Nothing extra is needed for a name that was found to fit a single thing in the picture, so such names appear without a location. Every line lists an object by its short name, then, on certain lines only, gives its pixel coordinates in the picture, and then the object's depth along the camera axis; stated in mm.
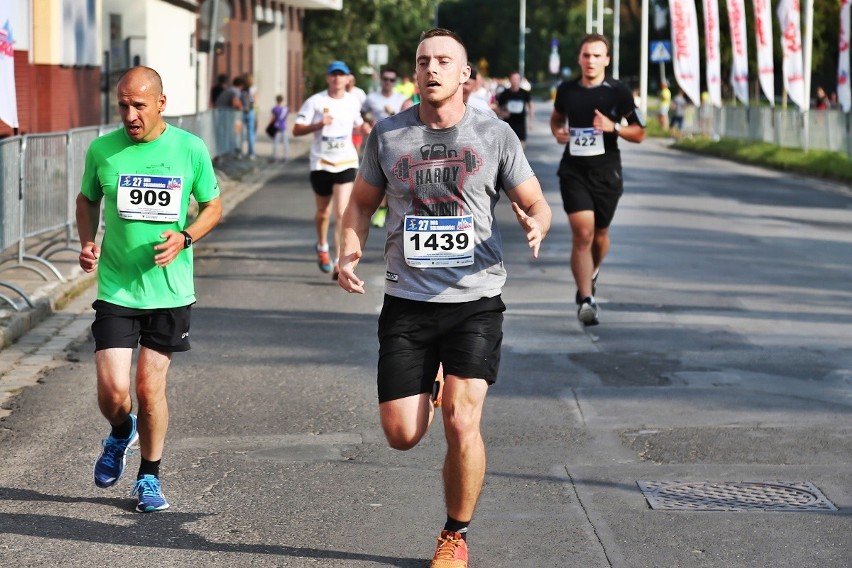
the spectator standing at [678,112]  56094
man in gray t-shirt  5395
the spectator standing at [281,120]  34056
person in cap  14023
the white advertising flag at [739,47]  40312
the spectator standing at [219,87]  35125
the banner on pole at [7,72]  11242
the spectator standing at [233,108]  31578
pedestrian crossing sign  62562
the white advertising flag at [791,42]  35188
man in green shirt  6152
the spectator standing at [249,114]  34688
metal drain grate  6262
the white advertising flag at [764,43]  37500
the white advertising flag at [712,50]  41750
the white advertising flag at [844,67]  34084
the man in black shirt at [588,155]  11047
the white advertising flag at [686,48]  41625
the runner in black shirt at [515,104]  25703
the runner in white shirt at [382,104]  18328
